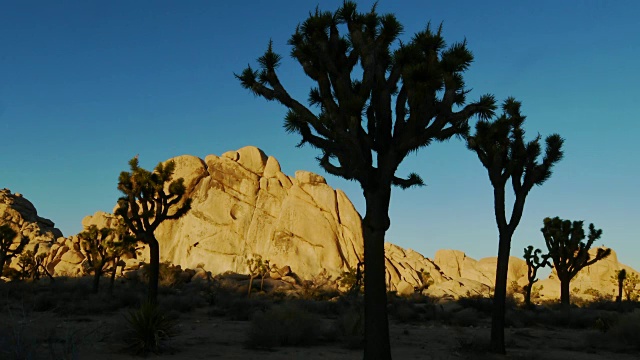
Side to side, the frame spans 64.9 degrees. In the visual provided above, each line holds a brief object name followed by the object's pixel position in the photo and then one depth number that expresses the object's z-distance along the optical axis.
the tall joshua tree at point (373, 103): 9.34
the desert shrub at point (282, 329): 12.87
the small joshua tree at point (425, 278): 53.47
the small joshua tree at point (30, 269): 42.06
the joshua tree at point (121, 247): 28.82
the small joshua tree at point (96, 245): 32.80
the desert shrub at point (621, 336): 14.47
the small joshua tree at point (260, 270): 41.09
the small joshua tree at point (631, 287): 45.66
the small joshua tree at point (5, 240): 32.03
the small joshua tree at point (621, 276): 34.31
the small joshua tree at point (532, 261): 28.97
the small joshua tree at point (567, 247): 26.91
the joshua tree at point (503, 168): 12.35
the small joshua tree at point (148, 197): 18.77
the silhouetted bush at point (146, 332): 10.92
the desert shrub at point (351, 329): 12.98
